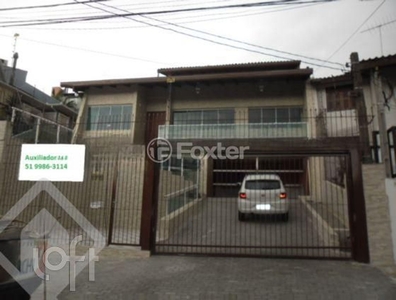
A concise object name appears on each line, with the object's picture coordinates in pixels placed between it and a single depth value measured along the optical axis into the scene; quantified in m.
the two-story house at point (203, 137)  7.26
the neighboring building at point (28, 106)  10.41
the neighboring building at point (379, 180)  6.22
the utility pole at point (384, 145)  6.51
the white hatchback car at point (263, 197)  8.87
